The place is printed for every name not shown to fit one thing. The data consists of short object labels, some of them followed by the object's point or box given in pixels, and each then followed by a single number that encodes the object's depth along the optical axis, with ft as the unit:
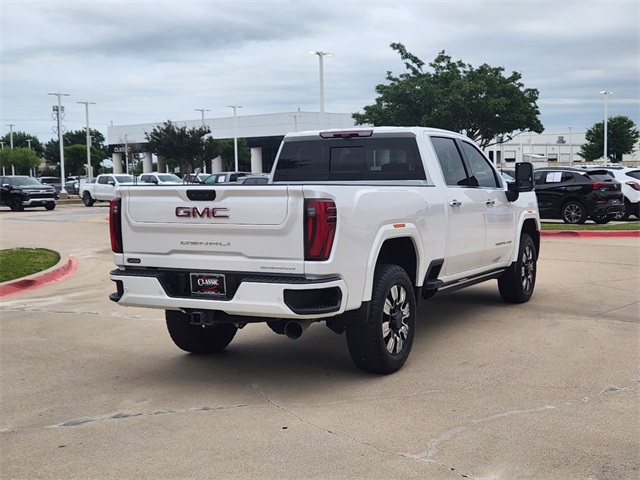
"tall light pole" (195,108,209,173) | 199.00
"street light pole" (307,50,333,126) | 135.13
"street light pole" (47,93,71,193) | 187.67
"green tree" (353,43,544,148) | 129.29
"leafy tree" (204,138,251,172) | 230.48
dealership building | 246.68
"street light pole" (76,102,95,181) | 207.22
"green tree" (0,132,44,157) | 412.77
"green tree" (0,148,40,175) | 295.69
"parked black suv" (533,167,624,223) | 66.03
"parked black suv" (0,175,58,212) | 112.88
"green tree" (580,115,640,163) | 258.37
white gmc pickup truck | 17.75
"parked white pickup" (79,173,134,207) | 127.54
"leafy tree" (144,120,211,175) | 188.34
